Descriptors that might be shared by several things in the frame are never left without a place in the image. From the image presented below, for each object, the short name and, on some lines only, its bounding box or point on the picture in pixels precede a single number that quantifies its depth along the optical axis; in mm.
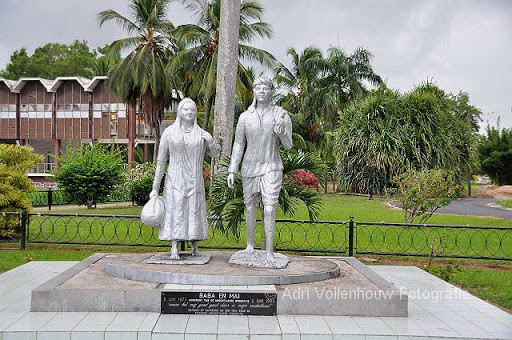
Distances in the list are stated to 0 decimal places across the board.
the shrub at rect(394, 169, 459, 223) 12375
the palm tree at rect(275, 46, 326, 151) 34500
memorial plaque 5875
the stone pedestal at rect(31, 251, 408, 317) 5910
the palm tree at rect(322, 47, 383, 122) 35438
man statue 6902
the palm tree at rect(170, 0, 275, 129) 21812
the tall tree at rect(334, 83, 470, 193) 24656
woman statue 6914
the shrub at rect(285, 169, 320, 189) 8945
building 32531
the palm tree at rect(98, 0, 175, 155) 25500
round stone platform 6227
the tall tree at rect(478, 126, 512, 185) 36000
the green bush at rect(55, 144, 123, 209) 19080
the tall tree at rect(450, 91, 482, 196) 27469
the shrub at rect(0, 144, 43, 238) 11703
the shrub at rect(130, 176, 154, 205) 20578
